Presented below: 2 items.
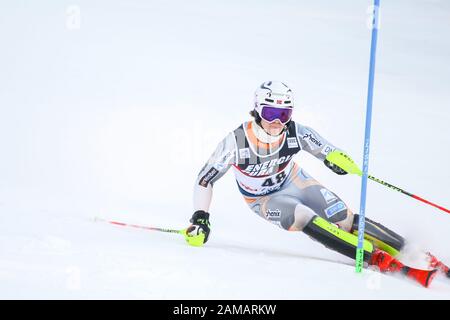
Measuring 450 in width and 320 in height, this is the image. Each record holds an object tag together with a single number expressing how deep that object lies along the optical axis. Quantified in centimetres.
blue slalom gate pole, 754
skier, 816
